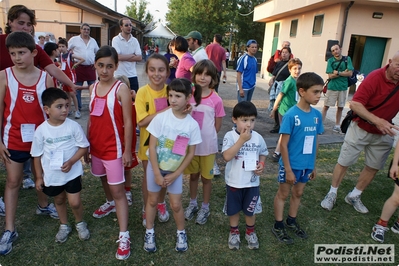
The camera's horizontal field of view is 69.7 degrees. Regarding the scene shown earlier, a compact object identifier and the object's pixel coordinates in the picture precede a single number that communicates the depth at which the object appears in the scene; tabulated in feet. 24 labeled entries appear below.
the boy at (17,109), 7.92
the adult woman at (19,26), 9.05
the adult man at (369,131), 10.03
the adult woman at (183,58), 13.57
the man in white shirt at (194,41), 16.95
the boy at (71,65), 21.24
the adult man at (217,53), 24.38
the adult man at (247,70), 19.80
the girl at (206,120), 9.38
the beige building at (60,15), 61.31
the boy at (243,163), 7.91
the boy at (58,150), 7.86
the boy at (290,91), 15.28
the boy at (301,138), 8.54
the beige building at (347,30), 35.12
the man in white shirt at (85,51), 21.39
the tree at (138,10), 173.06
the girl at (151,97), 8.63
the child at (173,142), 7.88
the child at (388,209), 9.31
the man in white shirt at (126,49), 17.18
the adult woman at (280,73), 19.71
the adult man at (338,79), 20.53
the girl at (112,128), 8.23
